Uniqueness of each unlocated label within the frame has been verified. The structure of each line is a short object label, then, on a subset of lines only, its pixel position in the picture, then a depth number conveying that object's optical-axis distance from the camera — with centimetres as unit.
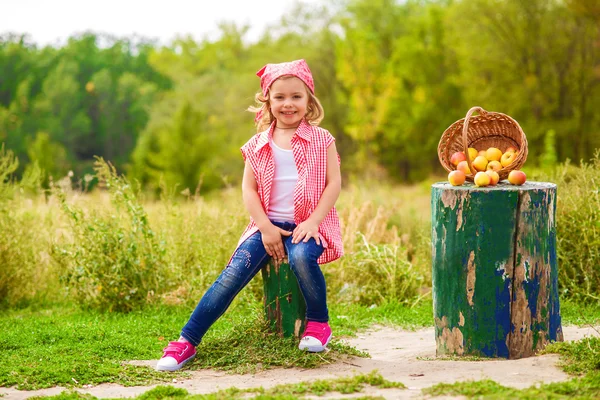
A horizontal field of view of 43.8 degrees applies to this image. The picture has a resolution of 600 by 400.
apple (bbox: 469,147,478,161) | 519
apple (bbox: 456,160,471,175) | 488
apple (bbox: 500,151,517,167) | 495
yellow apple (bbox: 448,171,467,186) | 465
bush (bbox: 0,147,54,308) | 725
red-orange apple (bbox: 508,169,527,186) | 460
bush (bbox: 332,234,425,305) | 710
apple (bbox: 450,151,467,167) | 511
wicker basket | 523
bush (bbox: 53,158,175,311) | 670
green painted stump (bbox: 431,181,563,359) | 440
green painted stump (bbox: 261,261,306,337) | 468
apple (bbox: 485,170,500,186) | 466
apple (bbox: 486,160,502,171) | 491
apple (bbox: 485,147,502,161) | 509
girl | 453
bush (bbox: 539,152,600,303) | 637
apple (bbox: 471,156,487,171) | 498
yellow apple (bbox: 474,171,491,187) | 458
